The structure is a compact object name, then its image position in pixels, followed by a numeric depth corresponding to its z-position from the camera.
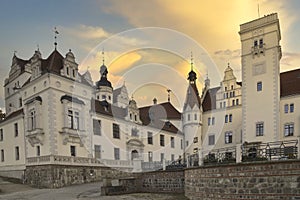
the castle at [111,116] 25.59
